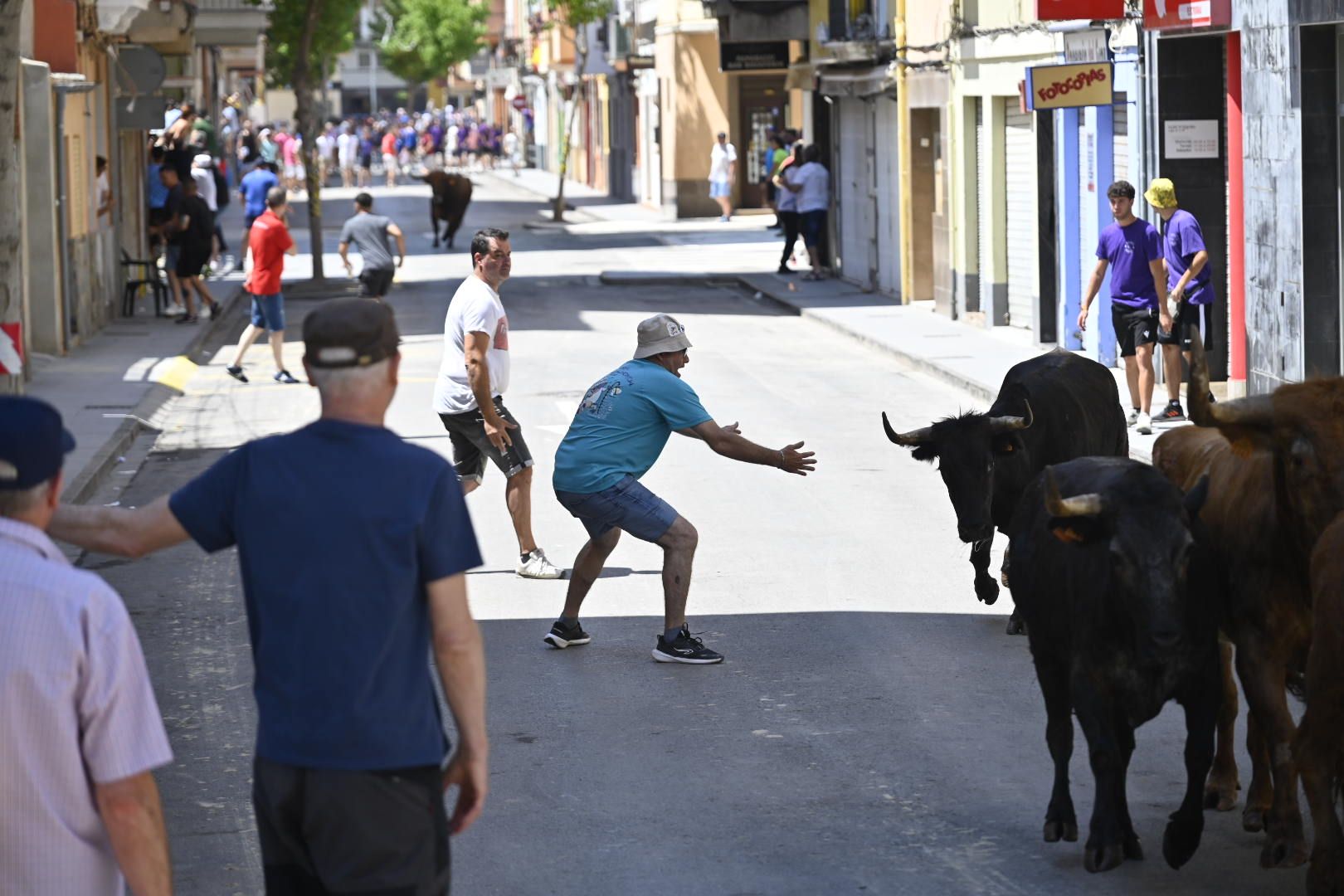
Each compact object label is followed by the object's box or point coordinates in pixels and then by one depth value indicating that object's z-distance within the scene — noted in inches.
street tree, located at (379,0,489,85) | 4387.3
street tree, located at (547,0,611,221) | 2085.4
